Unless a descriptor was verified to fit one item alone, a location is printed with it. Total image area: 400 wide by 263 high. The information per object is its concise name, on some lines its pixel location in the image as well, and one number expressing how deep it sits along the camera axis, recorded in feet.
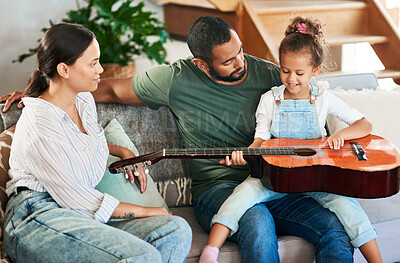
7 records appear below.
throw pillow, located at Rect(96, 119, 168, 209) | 8.20
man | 8.54
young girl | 8.02
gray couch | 8.52
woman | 7.26
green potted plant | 13.54
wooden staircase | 13.01
